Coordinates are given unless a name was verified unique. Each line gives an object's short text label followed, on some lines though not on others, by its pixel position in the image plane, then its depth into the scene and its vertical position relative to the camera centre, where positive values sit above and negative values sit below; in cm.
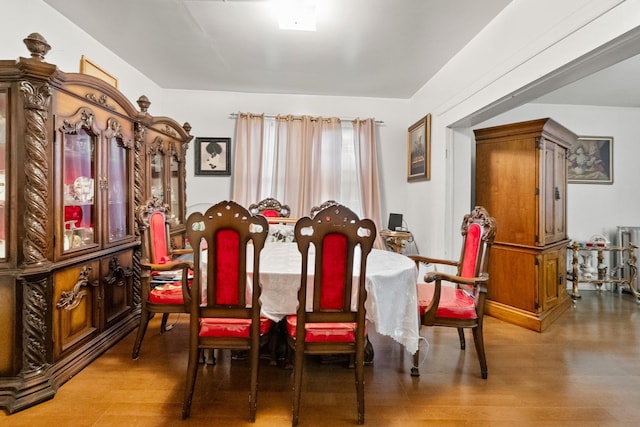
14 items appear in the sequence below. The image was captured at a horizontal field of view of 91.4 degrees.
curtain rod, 433 +135
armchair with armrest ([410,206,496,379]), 211 -62
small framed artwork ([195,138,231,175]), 434 +82
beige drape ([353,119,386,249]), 439 +67
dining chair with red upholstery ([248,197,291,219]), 404 +6
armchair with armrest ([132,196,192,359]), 232 -40
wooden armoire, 304 +1
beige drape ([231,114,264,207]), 427 +68
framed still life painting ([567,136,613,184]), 445 +77
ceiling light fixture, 236 +156
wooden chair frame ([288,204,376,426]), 159 -40
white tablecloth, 186 -51
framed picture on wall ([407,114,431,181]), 384 +84
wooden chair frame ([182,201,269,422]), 163 -39
